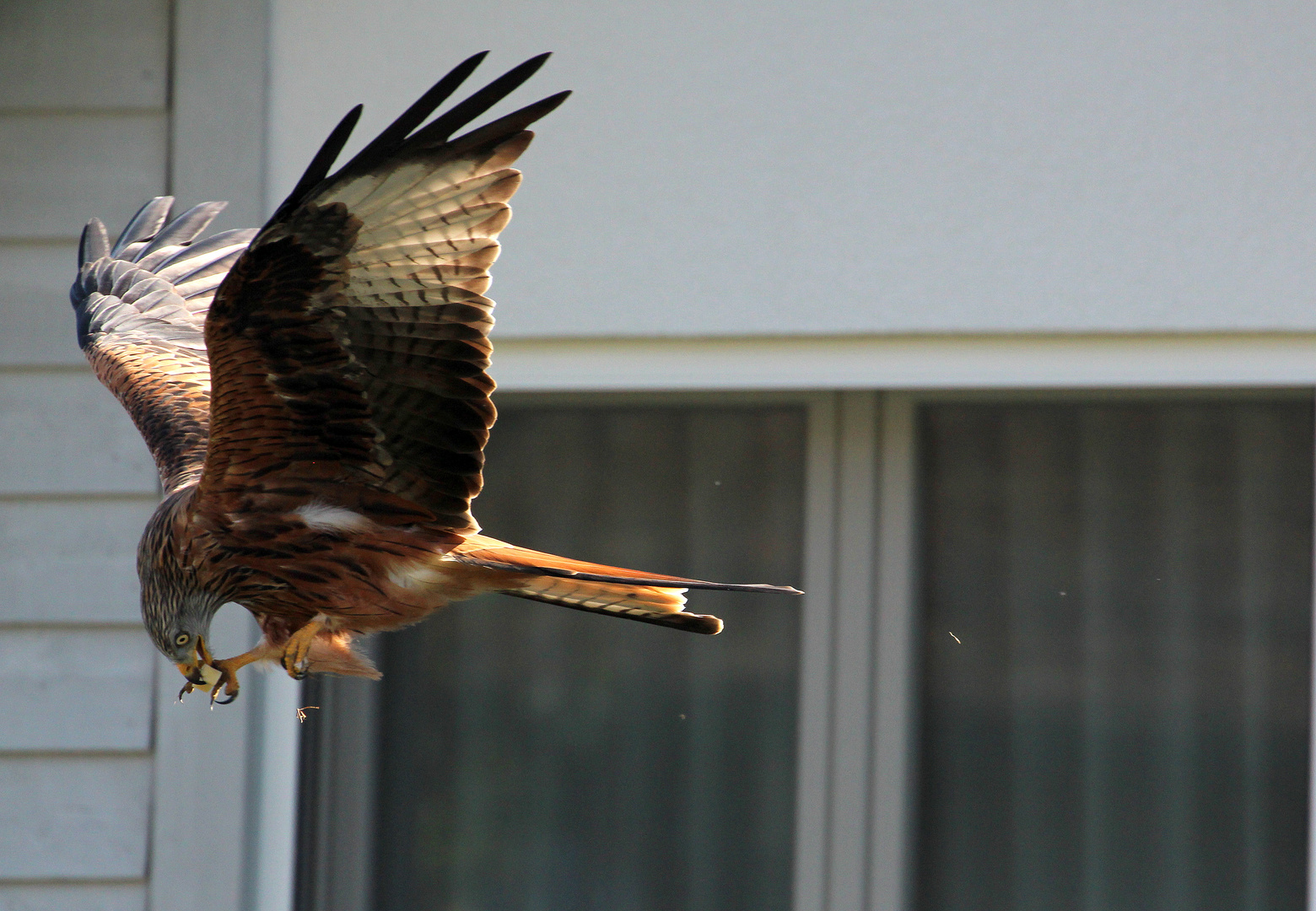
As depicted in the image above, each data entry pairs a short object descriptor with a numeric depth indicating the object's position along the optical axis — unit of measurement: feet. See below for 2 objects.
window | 78.82
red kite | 76.30
